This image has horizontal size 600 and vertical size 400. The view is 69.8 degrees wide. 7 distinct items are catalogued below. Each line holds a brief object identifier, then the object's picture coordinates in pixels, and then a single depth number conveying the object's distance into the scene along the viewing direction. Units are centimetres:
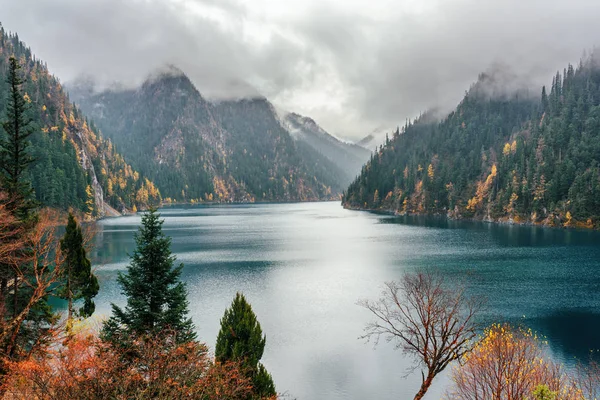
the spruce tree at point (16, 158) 3266
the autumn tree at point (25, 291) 2465
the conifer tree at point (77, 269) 4159
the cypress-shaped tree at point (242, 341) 2731
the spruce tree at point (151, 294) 2955
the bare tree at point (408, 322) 2701
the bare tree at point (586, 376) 3409
